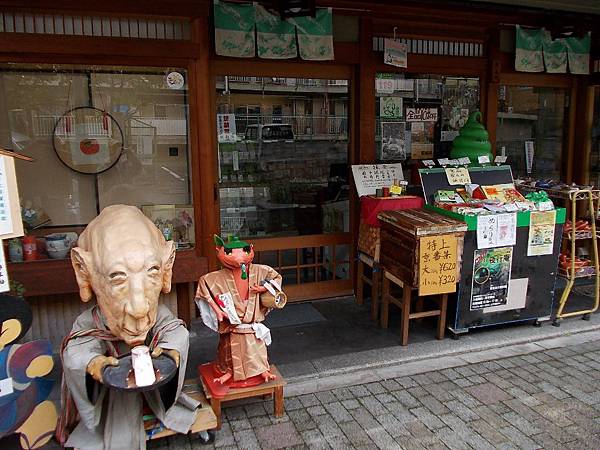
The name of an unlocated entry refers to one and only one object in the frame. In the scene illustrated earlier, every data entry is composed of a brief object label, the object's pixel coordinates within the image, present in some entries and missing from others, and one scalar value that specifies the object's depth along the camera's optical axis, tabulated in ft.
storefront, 16.34
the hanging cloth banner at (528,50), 22.49
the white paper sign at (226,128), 19.25
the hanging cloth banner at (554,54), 23.03
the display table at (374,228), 18.53
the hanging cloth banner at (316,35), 18.62
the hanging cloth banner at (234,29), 17.58
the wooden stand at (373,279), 19.13
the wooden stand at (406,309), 16.93
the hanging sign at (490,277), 16.76
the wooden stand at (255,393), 12.37
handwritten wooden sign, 15.87
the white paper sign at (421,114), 22.35
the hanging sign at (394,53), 20.29
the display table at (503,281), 16.70
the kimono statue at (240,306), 12.45
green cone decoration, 21.11
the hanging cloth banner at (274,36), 18.16
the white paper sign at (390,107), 21.54
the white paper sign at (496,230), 16.40
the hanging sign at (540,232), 17.17
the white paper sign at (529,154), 25.40
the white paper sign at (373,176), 20.02
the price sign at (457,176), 19.54
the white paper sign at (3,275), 10.48
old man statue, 10.08
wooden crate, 15.85
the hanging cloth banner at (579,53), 23.45
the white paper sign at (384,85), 21.22
